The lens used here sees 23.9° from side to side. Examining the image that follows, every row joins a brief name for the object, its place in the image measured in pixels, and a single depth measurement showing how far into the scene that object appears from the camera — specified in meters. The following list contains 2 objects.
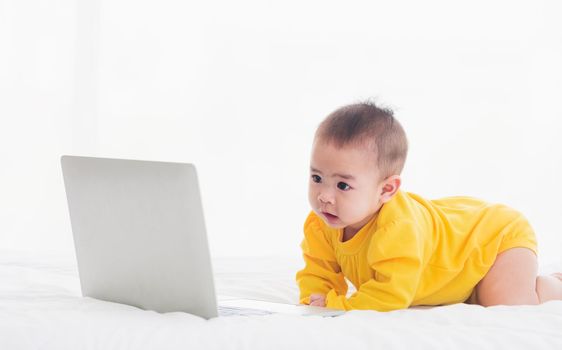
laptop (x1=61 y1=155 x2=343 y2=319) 1.67
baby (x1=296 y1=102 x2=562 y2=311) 1.89
